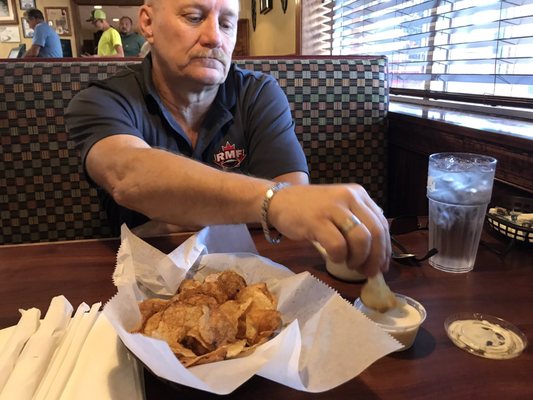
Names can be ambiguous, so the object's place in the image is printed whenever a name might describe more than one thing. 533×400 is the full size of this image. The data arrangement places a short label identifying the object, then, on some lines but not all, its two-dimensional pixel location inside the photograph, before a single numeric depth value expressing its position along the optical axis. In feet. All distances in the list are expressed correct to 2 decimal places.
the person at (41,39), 18.71
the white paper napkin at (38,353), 1.63
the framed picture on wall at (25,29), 25.13
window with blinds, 4.69
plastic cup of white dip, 1.88
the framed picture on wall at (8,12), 24.81
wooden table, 1.67
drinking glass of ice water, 2.71
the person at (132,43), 21.00
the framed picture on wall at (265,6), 15.95
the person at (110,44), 19.61
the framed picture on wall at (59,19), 26.48
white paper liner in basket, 1.49
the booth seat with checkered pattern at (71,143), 4.87
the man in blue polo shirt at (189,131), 2.46
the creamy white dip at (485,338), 1.90
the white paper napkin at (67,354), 1.64
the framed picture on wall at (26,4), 25.13
